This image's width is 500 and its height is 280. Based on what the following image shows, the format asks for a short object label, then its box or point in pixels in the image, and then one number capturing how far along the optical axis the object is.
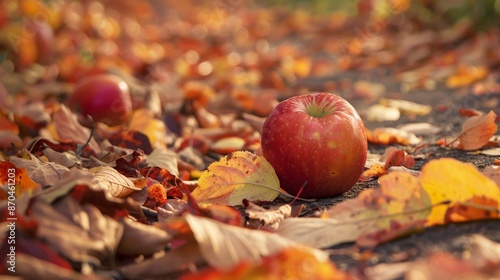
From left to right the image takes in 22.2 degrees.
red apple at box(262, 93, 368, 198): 0.87
